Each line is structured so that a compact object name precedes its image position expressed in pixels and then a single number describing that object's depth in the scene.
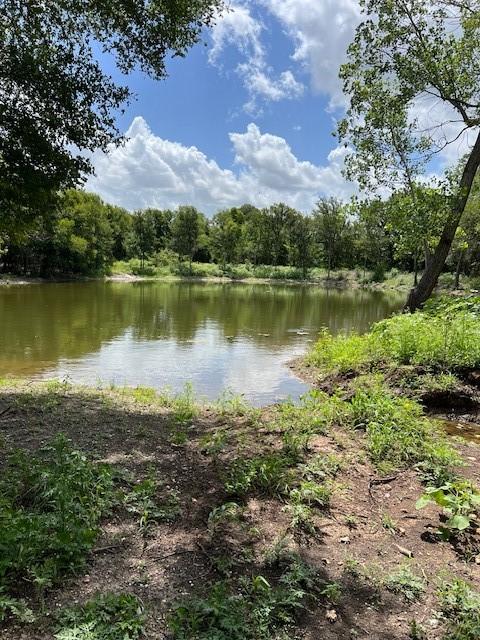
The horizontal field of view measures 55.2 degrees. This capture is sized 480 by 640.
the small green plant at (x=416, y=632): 2.72
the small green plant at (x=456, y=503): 3.82
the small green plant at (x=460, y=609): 2.73
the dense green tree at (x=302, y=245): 73.94
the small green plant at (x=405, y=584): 3.09
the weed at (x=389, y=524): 3.96
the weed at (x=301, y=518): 3.84
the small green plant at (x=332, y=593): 3.00
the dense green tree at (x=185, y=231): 74.19
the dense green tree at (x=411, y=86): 12.31
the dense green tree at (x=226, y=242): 77.71
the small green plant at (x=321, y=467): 4.83
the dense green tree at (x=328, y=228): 72.00
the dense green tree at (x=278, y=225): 78.62
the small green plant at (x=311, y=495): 4.24
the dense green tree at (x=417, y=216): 12.64
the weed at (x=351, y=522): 3.98
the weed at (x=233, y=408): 7.60
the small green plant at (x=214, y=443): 5.41
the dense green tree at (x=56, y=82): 7.48
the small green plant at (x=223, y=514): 3.77
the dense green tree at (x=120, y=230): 76.50
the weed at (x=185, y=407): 6.97
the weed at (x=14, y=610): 2.53
